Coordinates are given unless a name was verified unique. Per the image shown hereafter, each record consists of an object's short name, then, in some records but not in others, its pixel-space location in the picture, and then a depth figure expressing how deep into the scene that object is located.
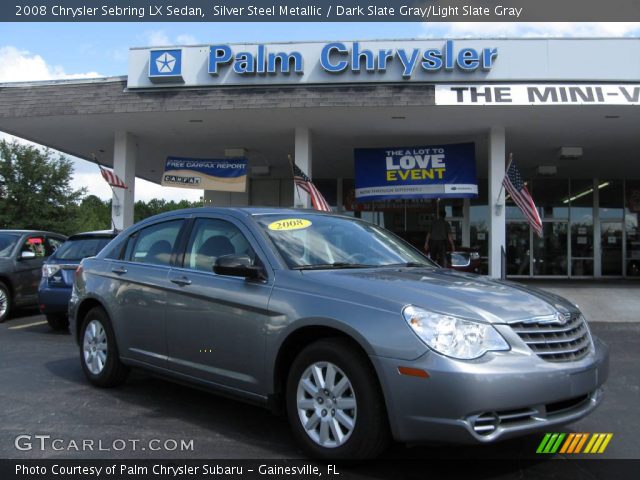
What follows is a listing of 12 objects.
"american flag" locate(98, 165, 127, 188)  14.48
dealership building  11.75
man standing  13.60
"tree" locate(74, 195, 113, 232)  37.83
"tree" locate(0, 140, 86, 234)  33.50
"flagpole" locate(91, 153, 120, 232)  14.56
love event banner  14.37
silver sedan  3.17
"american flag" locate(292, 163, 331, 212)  13.16
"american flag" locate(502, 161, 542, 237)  12.15
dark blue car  8.65
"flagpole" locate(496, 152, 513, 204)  13.47
